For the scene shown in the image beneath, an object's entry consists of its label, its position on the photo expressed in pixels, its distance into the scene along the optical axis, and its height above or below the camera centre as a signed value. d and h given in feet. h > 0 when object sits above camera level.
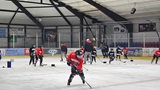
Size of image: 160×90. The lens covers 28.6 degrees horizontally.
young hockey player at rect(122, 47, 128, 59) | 96.57 -2.86
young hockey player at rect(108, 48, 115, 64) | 75.51 -3.21
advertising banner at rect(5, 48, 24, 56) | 119.44 -3.54
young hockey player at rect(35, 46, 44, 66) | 65.34 -2.09
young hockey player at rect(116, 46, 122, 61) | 81.17 -2.40
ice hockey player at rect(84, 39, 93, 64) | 72.38 -1.43
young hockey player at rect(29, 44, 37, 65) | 67.51 -2.15
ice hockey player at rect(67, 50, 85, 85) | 35.14 -2.25
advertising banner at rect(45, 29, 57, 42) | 143.43 +3.21
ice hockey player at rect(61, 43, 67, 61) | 89.16 -1.73
